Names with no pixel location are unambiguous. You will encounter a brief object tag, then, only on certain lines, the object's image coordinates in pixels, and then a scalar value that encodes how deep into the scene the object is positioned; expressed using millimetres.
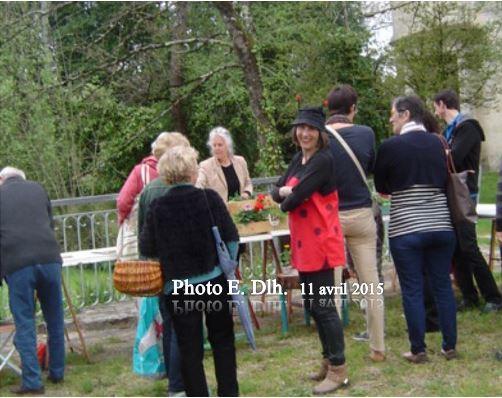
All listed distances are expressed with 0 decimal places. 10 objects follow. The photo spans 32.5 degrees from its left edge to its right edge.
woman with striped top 5648
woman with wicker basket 5824
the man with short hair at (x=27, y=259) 5953
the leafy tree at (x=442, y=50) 14031
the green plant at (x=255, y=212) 7074
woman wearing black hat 5141
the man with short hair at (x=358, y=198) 5742
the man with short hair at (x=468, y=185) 6965
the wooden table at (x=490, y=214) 7207
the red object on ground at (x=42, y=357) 6586
